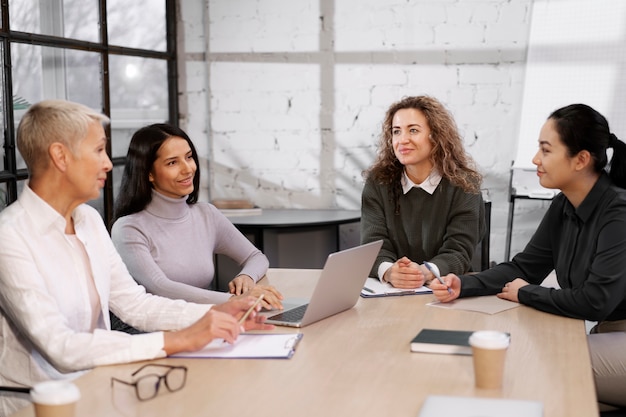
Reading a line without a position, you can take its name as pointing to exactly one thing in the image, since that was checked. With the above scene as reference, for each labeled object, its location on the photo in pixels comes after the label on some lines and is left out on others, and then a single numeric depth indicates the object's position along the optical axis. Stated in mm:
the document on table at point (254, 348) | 1779
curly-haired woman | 2945
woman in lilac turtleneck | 2508
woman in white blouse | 1752
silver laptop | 2002
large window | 3211
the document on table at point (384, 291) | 2395
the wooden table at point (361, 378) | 1484
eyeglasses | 1551
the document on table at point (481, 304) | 2215
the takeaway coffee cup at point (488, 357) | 1542
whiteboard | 3961
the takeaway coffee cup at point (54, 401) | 1251
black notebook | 1785
